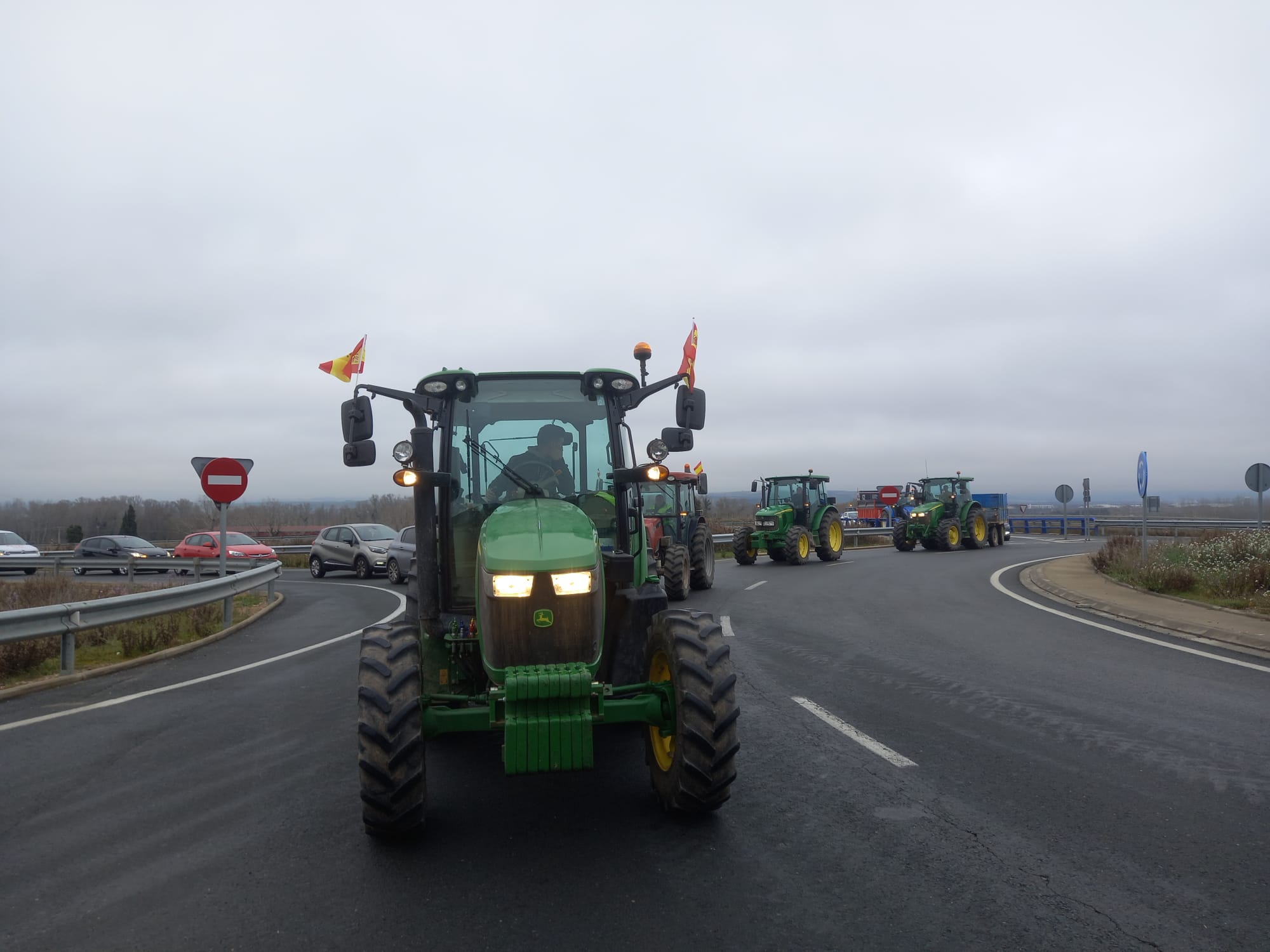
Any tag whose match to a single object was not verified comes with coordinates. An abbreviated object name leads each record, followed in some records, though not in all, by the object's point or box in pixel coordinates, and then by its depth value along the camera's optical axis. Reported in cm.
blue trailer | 3378
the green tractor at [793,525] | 2436
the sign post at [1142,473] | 1656
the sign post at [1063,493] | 3612
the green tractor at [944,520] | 2984
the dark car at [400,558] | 2202
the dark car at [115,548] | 3083
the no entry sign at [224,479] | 1332
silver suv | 2484
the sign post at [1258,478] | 1792
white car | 2953
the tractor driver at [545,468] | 559
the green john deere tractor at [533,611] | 412
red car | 2714
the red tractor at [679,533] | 1523
